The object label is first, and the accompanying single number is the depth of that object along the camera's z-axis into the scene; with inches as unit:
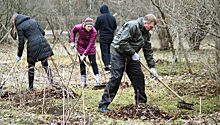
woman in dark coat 312.0
